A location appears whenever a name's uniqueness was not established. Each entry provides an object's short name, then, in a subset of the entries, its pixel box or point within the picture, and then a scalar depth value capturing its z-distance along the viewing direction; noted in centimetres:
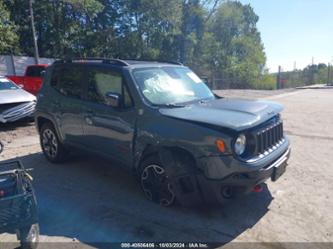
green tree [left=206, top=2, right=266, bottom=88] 3906
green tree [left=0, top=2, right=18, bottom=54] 1761
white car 943
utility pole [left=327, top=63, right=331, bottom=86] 3690
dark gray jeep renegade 369
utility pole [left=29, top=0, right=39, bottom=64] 1927
